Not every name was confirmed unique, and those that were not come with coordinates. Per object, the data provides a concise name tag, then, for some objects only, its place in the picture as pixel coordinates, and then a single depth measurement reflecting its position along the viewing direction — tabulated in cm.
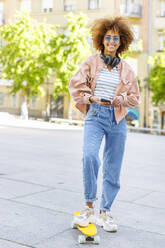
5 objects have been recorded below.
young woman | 379
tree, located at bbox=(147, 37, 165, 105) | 3228
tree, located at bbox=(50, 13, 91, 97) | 3316
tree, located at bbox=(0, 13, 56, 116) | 3481
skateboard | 356
